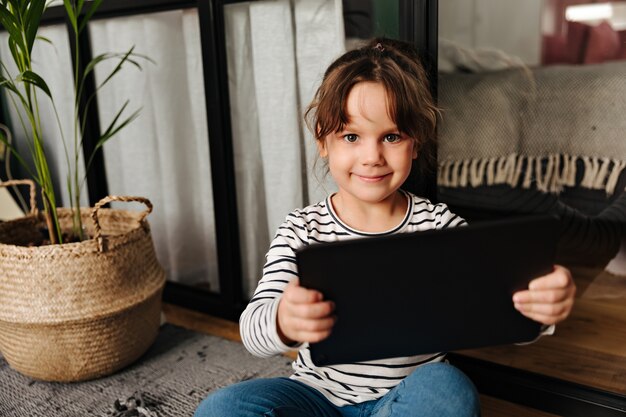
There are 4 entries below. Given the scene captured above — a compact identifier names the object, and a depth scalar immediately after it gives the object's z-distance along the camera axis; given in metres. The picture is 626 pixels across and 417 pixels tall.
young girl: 0.78
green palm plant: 1.15
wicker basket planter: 1.19
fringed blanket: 1.48
